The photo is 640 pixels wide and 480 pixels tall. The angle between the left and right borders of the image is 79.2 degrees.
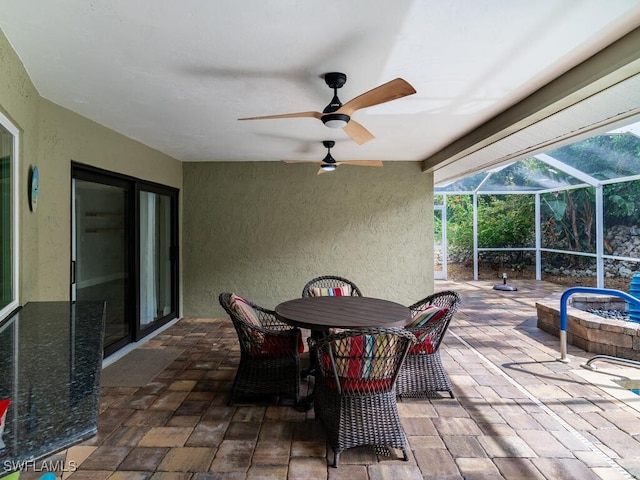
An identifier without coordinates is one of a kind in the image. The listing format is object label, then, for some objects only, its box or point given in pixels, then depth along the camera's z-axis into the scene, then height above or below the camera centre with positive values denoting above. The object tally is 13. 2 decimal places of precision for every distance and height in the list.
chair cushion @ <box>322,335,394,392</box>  2.27 -0.74
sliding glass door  3.78 -0.14
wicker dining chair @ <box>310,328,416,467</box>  2.25 -0.89
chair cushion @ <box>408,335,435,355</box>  3.02 -0.86
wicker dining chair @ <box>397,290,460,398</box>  3.00 -1.01
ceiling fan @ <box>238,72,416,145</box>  2.06 +0.81
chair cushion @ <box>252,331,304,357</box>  3.00 -0.84
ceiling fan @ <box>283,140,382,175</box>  4.33 +0.87
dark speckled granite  0.86 -0.45
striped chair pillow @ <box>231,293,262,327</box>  3.02 -0.58
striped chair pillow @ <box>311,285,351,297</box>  4.04 -0.57
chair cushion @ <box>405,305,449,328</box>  2.97 -0.62
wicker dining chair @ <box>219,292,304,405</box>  2.96 -0.96
